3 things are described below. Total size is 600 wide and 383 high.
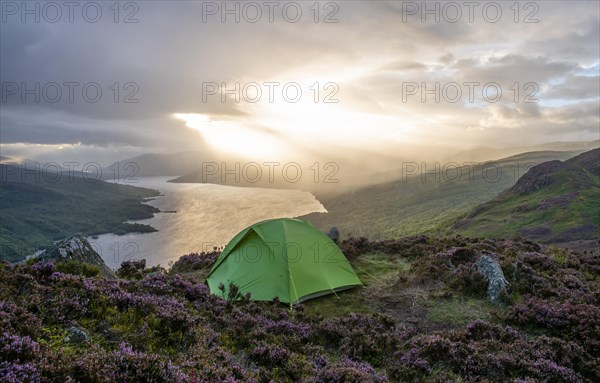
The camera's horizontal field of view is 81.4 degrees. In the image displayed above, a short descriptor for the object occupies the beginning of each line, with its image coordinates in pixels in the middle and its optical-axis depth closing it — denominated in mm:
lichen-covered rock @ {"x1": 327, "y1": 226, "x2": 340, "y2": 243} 25016
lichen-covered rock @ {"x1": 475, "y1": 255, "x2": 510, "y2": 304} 14045
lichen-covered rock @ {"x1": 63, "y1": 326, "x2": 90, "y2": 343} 5902
